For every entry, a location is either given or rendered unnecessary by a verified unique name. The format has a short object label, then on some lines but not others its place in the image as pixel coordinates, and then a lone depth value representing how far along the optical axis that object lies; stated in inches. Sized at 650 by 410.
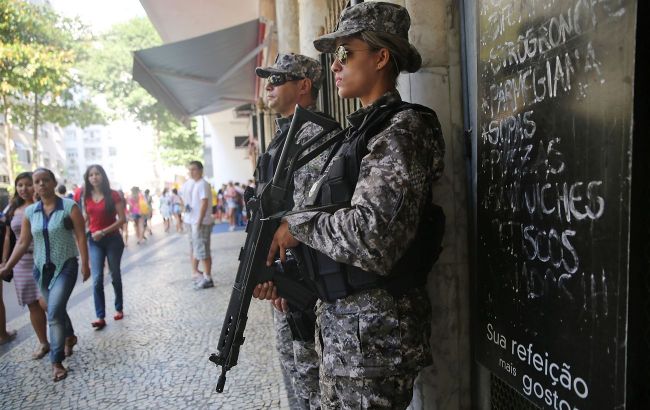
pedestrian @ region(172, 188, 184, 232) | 652.3
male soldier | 80.0
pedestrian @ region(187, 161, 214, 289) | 256.1
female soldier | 54.0
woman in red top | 196.1
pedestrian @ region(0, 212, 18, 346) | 186.7
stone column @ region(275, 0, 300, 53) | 210.8
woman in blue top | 147.6
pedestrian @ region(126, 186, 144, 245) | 525.3
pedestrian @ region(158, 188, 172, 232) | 690.2
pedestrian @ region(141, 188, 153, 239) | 558.3
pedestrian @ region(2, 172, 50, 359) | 166.2
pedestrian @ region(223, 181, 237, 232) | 675.4
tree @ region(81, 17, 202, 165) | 1038.4
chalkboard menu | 41.4
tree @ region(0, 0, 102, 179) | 485.4
